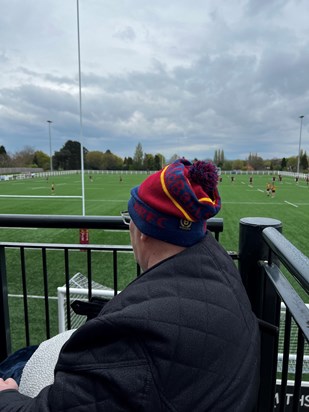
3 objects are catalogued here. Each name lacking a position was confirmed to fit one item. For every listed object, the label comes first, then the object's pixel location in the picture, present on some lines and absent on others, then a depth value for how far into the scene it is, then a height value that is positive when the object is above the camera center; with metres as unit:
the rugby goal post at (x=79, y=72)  13.23 +3.55
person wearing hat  0.82 -0.43
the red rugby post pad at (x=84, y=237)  8.77 -1.89
